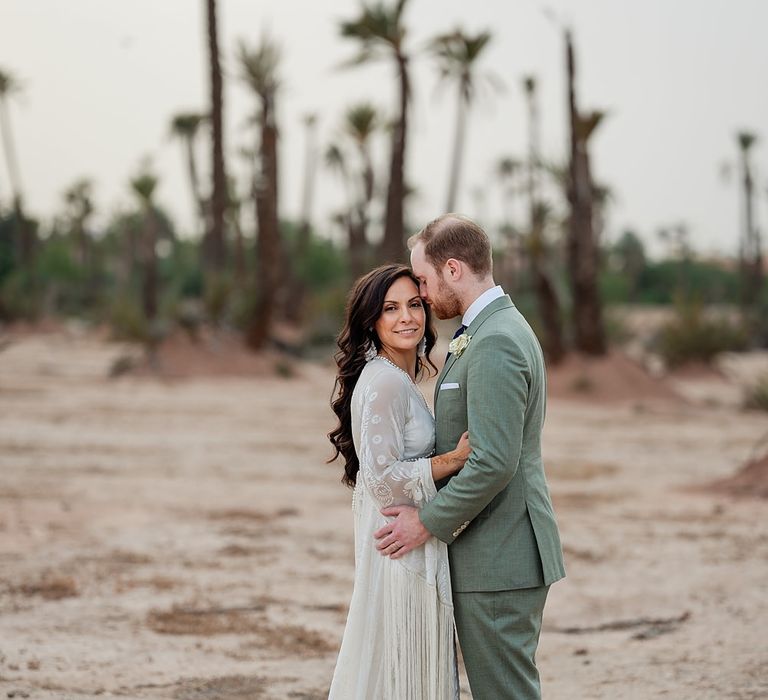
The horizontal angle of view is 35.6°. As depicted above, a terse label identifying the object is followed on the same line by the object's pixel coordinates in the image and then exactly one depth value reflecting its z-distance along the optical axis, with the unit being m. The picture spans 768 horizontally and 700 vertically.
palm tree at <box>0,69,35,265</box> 47.16
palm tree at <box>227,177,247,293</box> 46.84
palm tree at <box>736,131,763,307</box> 48.41
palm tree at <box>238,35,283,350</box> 26.88
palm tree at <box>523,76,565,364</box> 25.22
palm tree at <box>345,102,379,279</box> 44.62
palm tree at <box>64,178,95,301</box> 65.81
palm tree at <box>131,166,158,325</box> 42.69
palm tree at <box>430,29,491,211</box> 34.03
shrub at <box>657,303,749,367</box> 27.33
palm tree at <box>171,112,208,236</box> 50.94
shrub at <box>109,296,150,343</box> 24.58
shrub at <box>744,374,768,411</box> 17.41
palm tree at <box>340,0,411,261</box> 29.44
